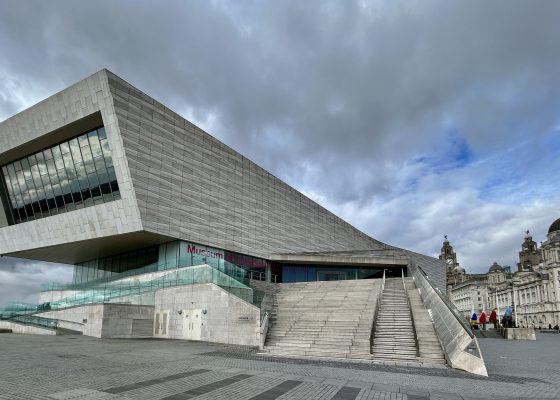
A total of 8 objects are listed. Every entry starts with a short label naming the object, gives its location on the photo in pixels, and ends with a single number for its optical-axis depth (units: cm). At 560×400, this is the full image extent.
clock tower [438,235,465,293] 19382
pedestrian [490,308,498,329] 3545
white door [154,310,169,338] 2412
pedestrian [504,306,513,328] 3281
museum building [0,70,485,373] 2195
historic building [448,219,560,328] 11131
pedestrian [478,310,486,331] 3599
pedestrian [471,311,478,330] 3872
